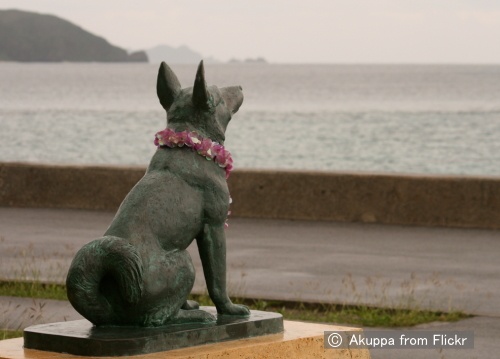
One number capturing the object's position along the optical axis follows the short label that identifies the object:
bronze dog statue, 8.39
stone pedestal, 8.32
